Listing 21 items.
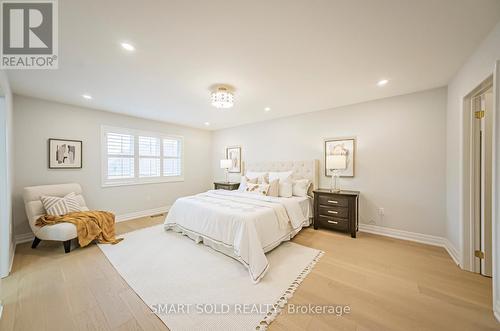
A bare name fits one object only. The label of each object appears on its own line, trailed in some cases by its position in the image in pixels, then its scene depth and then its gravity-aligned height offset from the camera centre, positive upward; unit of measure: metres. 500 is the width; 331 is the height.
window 4.18 +0.21
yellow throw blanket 2.78 -0.94
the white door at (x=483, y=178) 2.08 -0.14
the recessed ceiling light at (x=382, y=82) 2.65 +1.24
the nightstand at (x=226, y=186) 5.21 -0.60
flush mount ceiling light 2.79 +1.04
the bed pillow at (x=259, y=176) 4.29 -0.26
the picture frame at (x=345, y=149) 3.63 +0.34
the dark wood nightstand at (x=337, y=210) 3.25 -0.84
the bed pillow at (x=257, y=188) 3.81 -0.50
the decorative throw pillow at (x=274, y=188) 3.81 -0.49
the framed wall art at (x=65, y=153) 3.43 +0.22
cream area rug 1.56 -1.29
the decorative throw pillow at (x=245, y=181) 4.31 -0.39
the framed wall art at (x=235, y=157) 5.58 +0.25
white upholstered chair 2.64 -0.78
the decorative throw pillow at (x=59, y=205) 2.94 -0.67
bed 2.24 -0.85
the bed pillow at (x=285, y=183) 3.81 -0.38
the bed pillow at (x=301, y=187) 3.88 -0.47
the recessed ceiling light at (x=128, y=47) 1.84 +1.21
